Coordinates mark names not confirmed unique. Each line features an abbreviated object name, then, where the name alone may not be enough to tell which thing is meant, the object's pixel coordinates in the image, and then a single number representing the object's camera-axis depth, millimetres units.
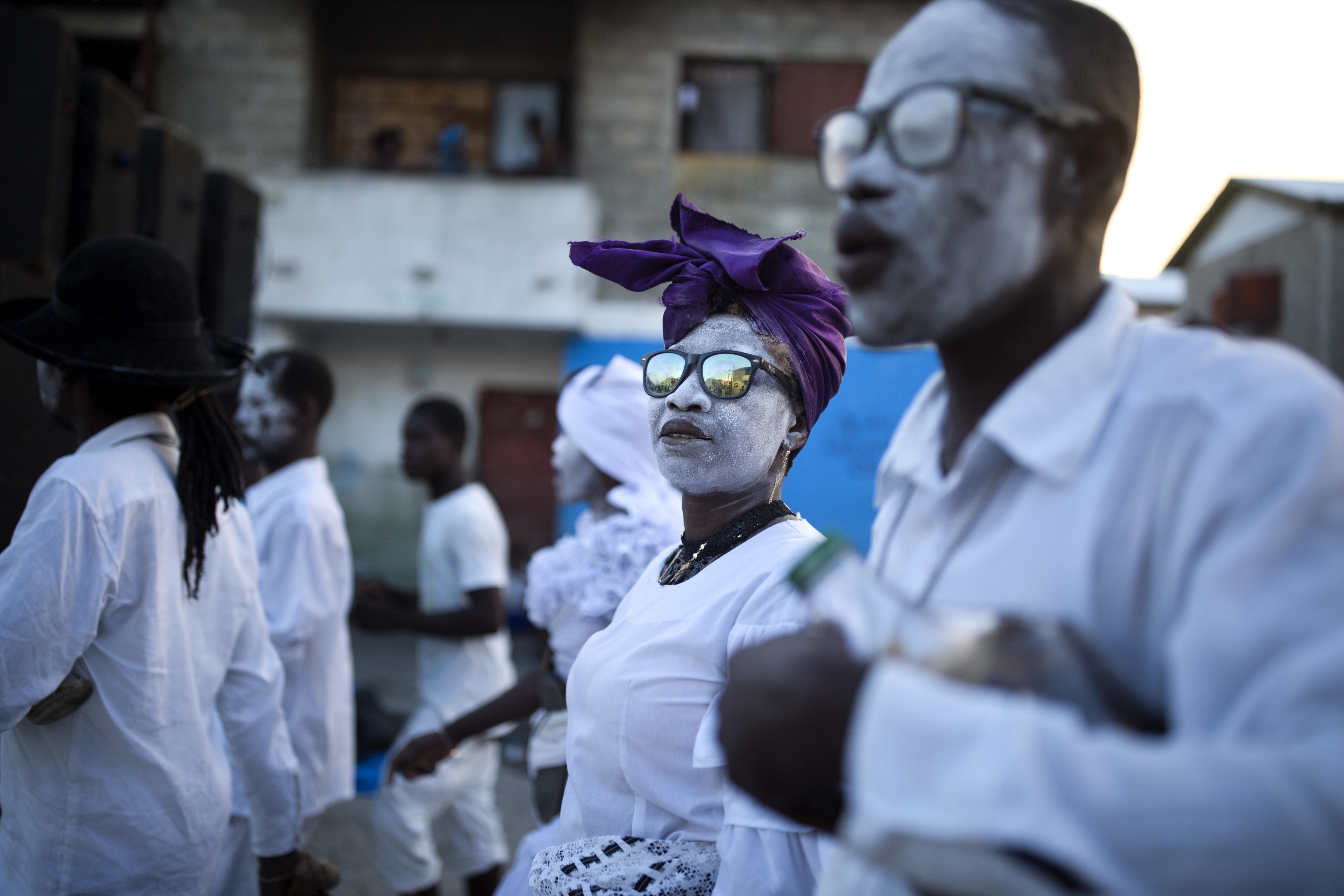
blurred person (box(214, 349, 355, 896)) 3779
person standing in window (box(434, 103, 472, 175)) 12797
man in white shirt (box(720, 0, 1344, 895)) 775
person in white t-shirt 4047
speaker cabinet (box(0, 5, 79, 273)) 3469
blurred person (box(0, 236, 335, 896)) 2244
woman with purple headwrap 1763
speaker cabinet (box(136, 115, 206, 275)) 4492
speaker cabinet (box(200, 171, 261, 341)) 5289
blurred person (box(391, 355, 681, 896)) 2809
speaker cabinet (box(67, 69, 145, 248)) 3861
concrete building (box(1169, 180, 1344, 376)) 8016
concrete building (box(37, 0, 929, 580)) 11812
